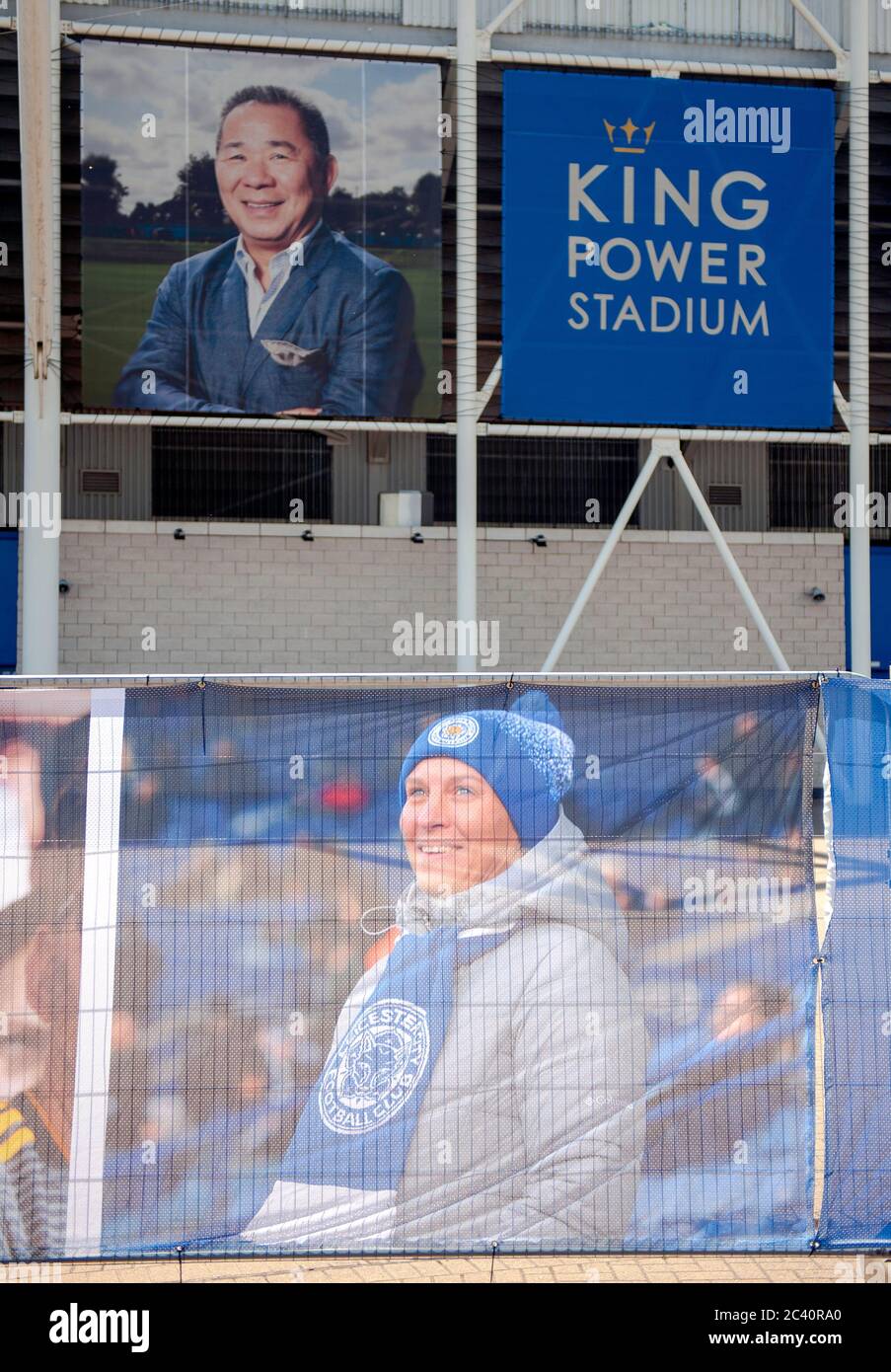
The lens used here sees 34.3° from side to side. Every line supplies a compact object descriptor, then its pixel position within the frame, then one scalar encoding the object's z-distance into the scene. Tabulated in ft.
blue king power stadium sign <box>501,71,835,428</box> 70.59
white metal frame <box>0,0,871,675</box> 67.77
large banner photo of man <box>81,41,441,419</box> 69.15
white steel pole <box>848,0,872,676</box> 72.90
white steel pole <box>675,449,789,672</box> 73.41
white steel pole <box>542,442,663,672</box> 73.05
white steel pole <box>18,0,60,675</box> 61.45
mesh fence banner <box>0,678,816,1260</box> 17.70
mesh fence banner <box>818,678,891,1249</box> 18.07
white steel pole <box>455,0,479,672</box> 69.67
